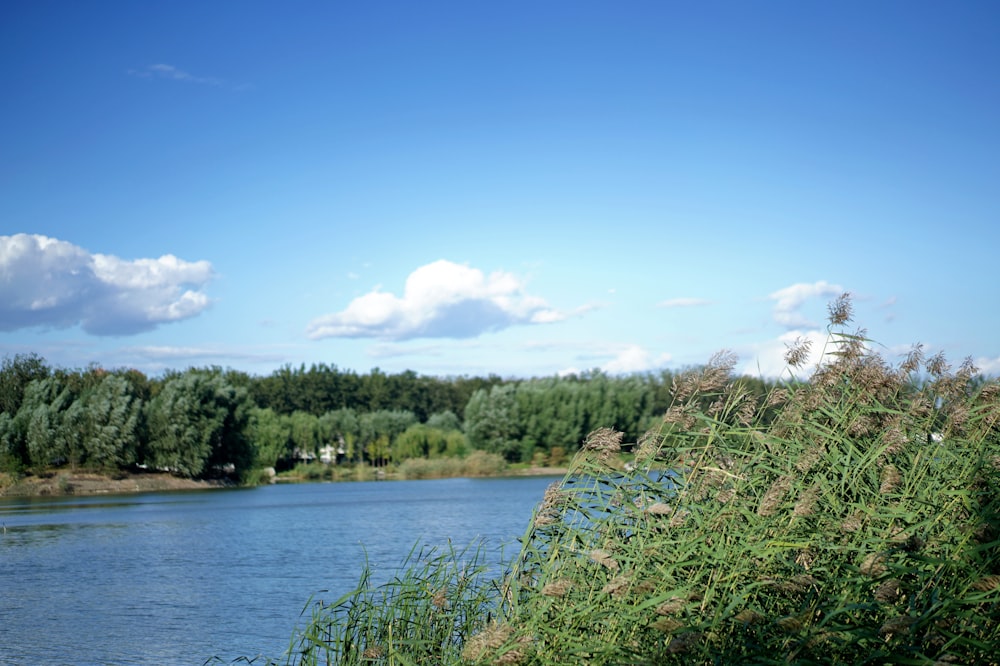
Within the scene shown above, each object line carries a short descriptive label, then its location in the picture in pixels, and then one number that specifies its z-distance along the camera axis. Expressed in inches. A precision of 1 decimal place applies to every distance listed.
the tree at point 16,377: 2509.8
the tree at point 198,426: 2518.5
